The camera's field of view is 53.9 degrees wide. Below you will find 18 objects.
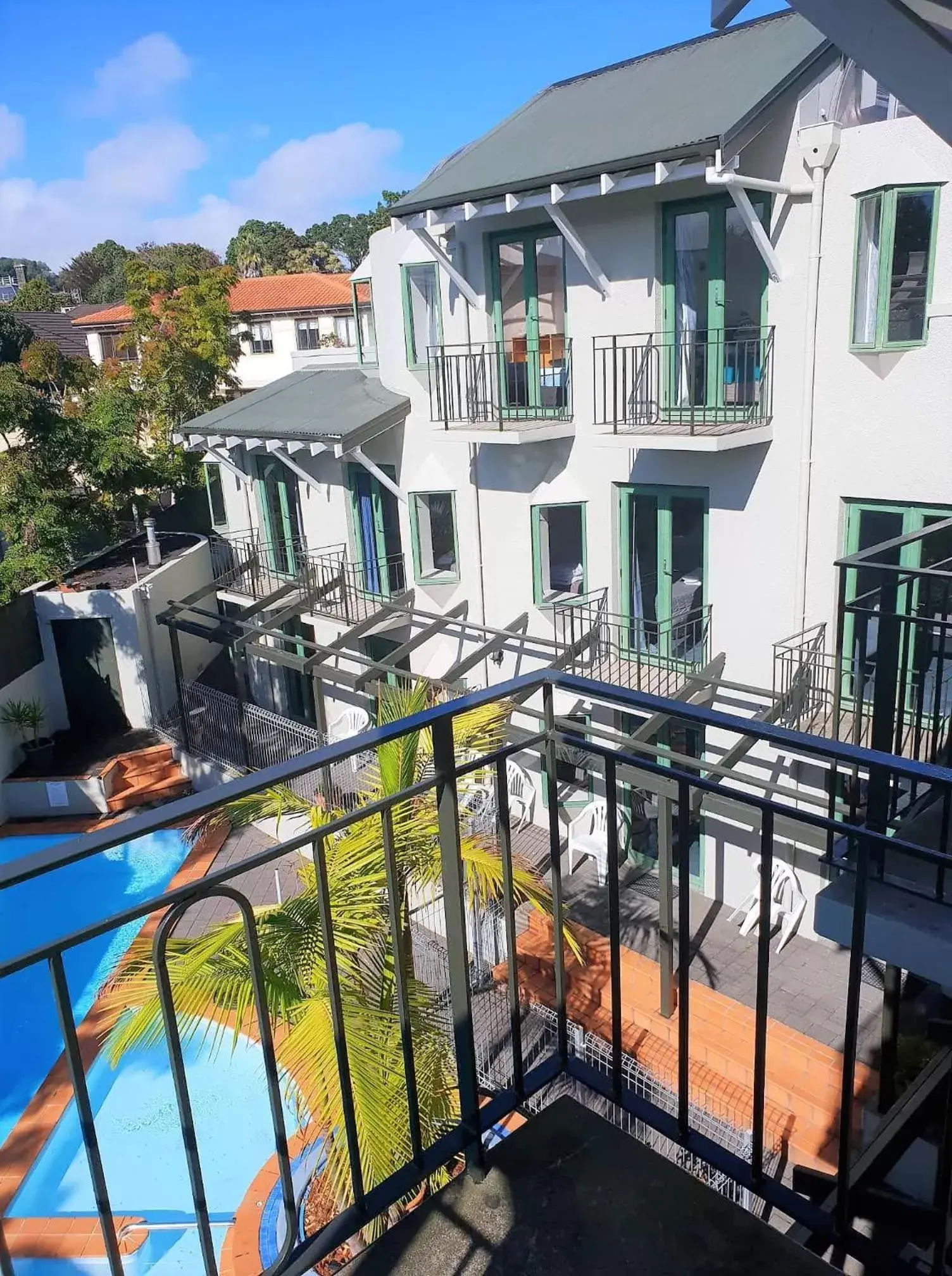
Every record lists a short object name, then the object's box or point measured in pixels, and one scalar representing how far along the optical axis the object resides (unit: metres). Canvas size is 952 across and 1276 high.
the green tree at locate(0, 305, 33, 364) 19.95
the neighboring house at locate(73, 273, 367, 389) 34.00
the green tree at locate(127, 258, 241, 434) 23.16
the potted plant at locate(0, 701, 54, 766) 17.47
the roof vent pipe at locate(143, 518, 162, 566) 19.28
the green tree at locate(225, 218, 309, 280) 57.25
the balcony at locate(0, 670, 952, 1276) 2.13
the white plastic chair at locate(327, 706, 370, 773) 15.54
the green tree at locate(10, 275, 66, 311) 33.78
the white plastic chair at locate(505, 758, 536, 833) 13.72
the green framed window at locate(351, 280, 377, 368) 17.86
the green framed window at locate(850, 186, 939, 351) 8.54
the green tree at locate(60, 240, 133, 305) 74.31
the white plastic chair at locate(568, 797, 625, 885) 12.60
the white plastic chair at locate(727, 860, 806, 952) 10.78
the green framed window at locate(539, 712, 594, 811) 12.95
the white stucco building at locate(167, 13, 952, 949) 8.88
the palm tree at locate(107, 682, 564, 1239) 4.88
